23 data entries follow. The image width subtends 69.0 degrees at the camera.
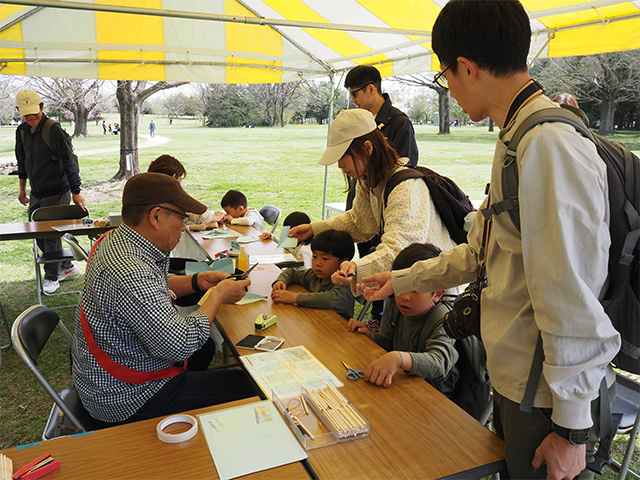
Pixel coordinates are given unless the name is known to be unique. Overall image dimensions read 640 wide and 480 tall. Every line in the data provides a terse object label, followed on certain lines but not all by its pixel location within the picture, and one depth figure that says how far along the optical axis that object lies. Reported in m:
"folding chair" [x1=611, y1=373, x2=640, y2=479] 1.97
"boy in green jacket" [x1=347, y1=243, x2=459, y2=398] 1.67
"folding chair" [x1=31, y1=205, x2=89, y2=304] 4.82
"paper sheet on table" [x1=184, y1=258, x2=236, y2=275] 2.61
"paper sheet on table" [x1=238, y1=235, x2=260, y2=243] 4.04
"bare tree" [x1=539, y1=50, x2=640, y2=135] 8.99
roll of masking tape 1.29
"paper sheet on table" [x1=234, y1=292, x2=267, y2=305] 2.49
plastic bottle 3.09
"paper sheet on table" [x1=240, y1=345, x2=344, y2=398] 1.61
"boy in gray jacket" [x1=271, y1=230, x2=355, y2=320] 2.42
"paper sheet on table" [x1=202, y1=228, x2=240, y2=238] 4.25
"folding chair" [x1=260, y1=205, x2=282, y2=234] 5.33
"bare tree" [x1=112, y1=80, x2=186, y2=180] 10.05
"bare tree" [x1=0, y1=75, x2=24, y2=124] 11.63
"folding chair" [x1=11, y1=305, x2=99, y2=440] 1.75
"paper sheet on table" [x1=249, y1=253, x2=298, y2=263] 3.38
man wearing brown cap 1.64
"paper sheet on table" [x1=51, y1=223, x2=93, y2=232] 4.52
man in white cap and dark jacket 5.16
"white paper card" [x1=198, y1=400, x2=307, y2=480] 1.21
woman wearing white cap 2.15
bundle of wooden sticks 1.32
